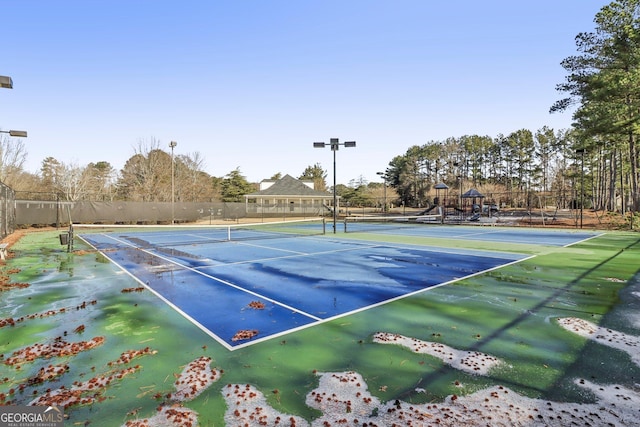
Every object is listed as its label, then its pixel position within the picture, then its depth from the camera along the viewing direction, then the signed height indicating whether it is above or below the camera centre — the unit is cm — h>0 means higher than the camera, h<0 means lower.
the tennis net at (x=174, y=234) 1694 -199
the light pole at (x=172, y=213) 3196 -95
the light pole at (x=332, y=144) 1911 +328
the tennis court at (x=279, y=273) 558 -189
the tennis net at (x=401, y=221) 2806 -202
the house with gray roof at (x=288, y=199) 4376 +59
